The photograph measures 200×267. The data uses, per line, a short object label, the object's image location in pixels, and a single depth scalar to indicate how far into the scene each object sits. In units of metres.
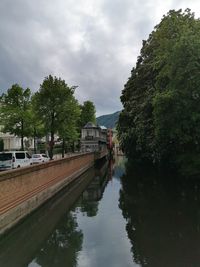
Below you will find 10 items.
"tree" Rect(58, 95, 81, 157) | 21.40
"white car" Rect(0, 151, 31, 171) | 15.56
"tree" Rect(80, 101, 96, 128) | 45.93
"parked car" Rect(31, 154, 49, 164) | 21.70
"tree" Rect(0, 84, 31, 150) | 23.44
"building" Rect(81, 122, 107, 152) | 43.42
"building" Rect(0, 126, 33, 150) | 44.60
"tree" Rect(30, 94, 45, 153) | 21.63
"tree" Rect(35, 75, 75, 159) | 21.40
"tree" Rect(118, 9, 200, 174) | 13.06
